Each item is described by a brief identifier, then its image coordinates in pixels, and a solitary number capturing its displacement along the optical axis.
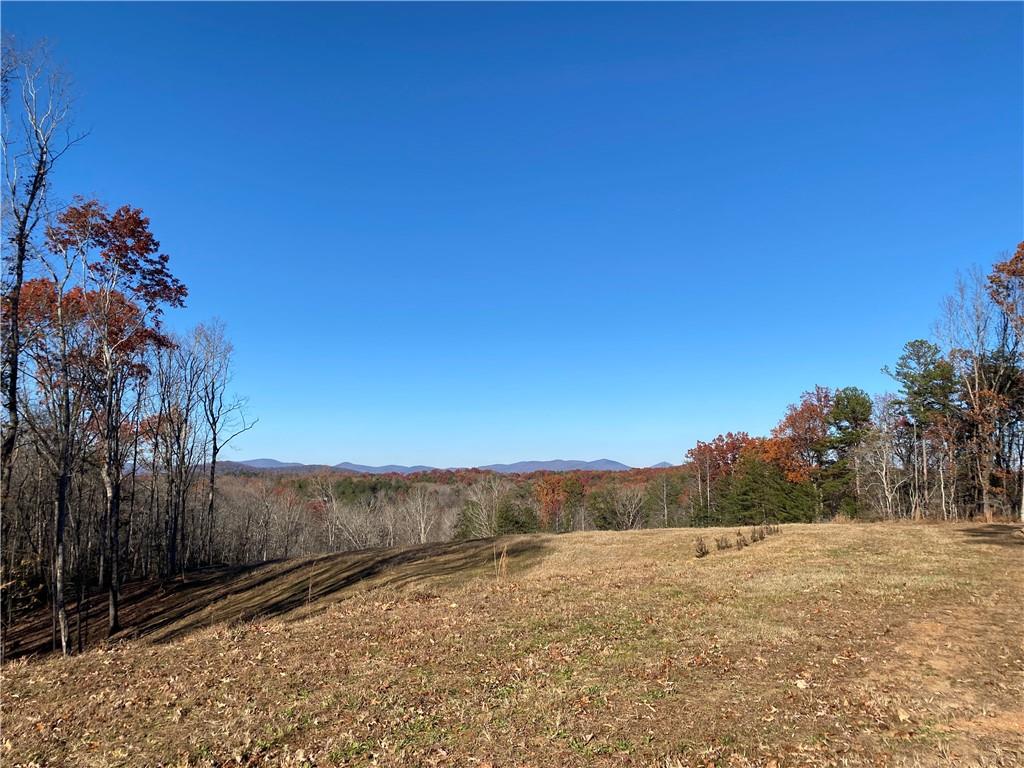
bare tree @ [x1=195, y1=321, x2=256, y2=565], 22.06
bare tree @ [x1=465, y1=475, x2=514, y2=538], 48.16
